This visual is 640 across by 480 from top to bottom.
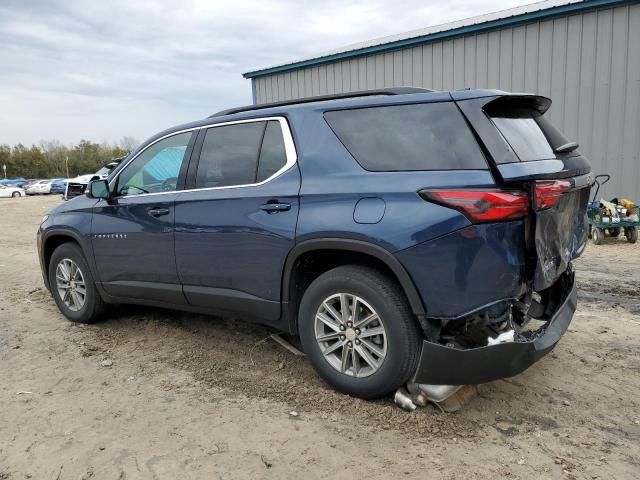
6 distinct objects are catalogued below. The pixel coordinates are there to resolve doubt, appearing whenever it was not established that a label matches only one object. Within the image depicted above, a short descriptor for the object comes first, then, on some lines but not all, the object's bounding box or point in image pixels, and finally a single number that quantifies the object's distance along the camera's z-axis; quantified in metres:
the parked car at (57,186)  46.48
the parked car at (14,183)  48.70
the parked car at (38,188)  45.84
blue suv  2.79
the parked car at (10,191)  42.25
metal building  10.07
